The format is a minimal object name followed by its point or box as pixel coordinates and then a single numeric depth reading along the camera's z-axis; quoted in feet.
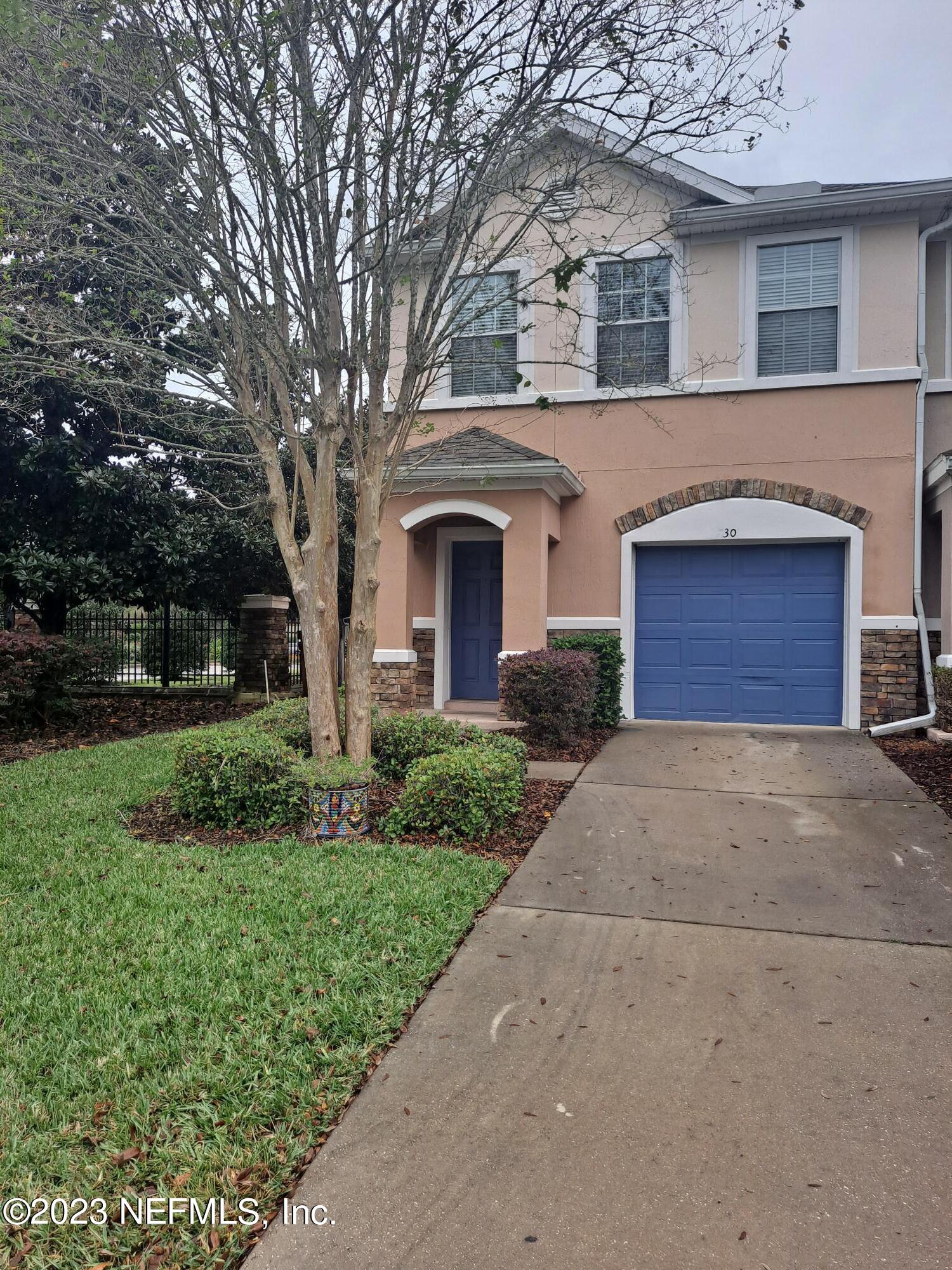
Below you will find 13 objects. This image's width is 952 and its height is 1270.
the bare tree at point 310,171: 18.10
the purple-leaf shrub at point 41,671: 31.96
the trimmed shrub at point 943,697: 30.07
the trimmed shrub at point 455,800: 18.15
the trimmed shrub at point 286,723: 22.70
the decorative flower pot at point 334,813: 17.78
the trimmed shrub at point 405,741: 22.48
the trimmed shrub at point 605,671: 33.27
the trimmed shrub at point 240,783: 19.11
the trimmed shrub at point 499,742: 21.65
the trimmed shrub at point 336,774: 17.71
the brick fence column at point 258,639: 42.39
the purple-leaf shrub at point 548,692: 28.96
